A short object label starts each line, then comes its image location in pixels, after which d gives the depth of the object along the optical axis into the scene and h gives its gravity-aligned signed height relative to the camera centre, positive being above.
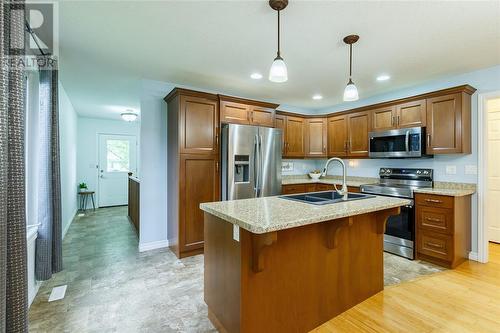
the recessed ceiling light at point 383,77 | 3.42 +1.26
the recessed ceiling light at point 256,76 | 3.38 +1.27
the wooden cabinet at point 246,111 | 3.62 +0.84
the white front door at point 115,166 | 6.94 -0.03
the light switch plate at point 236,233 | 1.61 -0.46
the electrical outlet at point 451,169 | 3.41 -0.07
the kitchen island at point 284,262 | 1.57 -0.74
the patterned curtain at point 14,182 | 1.23 -0.10
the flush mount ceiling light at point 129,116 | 5.30 +1.09
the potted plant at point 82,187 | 6.40 -0.59
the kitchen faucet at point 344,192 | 2.30 -0.26
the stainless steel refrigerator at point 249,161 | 3.49 +0.06
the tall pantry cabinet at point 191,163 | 3.31 +0.03
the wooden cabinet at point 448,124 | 3.13 +0.55
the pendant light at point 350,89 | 2.23 +0.70
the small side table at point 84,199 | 6.53 -0.94
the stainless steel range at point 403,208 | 3.30 -0.58
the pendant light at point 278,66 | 1.82 +0.74
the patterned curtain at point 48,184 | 2.60 -0.22
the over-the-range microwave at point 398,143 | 3.46 +0.33
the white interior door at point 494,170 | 3.90 -0.08
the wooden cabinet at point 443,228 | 2.96 -0.81
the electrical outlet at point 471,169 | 3.23 -0.06
